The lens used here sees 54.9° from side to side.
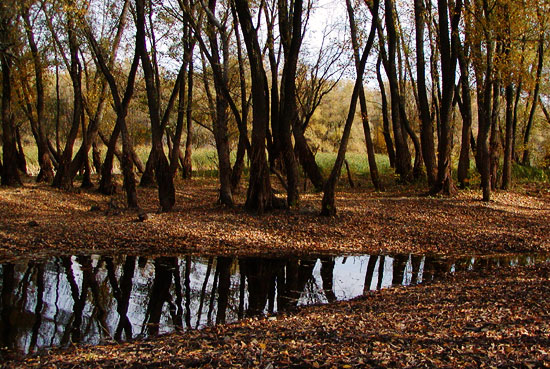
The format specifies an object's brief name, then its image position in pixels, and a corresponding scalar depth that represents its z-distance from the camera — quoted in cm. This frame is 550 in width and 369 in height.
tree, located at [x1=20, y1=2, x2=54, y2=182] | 1774
